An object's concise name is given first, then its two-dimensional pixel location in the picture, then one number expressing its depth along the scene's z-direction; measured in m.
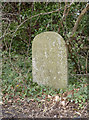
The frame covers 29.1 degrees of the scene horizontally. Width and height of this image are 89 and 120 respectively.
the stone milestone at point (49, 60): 3.29
